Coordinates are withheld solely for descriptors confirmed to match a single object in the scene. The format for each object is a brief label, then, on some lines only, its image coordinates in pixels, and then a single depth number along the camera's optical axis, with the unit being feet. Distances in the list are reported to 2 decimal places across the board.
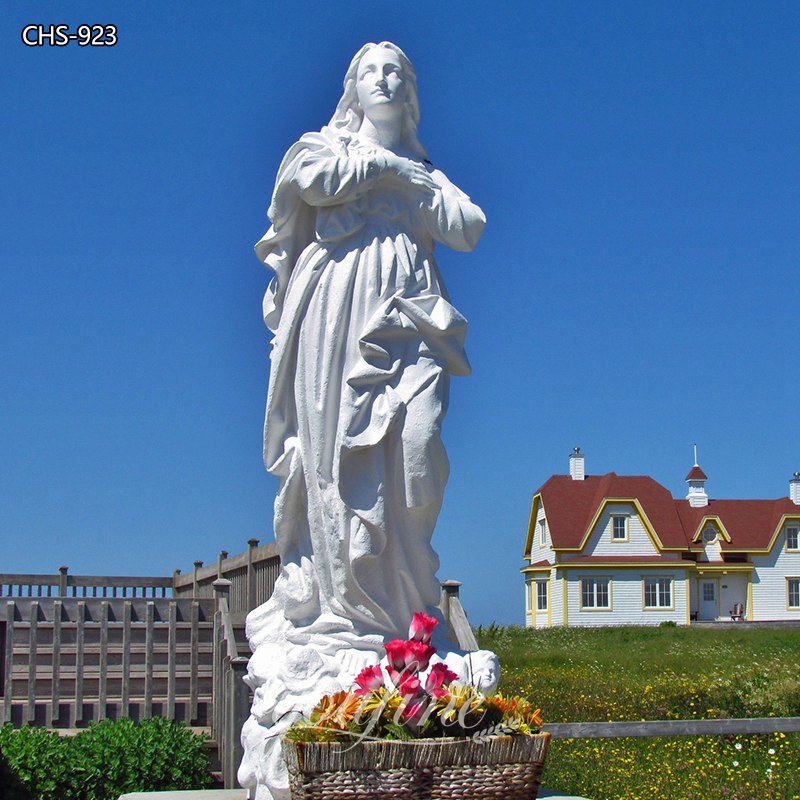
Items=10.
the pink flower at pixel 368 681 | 11.48
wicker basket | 10.84
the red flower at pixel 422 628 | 11.63
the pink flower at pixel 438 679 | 11.42
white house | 119.24
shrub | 21.81
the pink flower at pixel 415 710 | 11.11
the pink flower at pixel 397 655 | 11.50
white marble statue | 16.76
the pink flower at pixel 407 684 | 11.19
